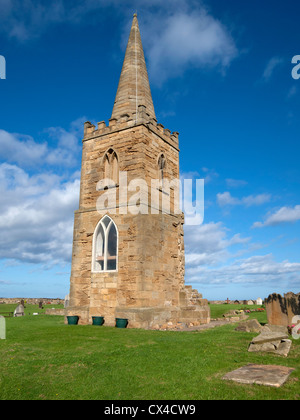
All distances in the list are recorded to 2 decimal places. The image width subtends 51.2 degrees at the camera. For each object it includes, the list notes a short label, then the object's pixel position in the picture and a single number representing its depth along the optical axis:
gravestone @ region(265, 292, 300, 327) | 12.51
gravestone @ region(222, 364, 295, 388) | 5.36
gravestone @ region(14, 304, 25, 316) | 21.40
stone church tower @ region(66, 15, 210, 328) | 14.95
